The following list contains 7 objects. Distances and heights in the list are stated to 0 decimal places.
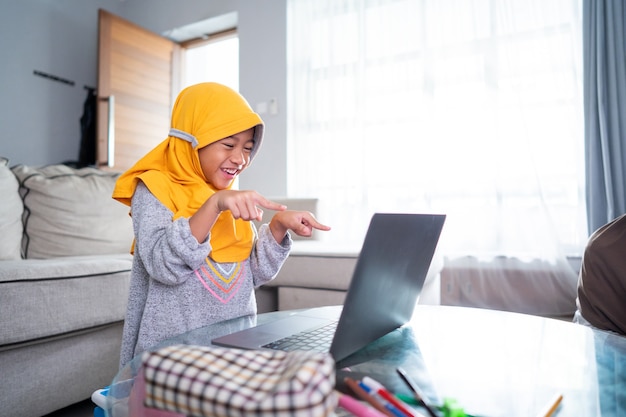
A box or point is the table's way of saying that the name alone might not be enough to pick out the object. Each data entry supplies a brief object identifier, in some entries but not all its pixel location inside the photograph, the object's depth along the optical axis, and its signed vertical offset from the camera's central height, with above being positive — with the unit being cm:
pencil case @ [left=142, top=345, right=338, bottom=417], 27 -11
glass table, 43 -18
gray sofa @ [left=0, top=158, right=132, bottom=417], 113 -20
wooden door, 341 +118
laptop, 48 -9
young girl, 73 -1
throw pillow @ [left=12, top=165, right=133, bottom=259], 181 +4
